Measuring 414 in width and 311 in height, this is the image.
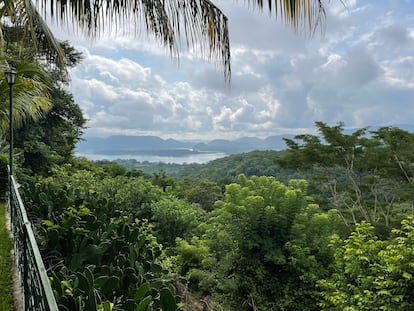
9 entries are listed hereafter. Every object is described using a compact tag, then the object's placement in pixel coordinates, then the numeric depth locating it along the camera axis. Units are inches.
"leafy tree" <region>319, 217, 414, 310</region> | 251.3
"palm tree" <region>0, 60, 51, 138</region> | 233.5
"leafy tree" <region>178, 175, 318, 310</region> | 335.3
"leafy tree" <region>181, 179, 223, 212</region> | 894.4
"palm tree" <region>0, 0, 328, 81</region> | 93.9
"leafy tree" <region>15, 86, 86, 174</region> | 531.7
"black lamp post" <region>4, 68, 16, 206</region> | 203.5
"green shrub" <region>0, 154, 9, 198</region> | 342.3
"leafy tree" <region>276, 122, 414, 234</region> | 622.5
